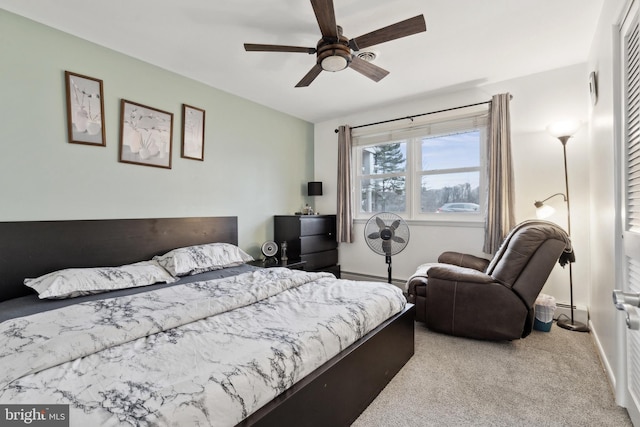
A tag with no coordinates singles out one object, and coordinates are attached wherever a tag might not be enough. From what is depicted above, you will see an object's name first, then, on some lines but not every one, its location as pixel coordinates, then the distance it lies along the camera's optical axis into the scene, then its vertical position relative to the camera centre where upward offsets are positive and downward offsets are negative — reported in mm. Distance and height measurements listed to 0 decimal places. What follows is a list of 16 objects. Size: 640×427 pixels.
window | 3557 +647
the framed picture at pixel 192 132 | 3156 +912
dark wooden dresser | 3922 -274
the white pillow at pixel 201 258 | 2611 -379
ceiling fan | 1799 +1191
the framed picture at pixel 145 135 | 2713 +780
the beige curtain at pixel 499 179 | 3102 +411
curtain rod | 3388 +1294
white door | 1424 +209
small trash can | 2666 -835
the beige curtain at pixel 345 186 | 4305 +457
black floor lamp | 2736 +222
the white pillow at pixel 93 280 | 1977 -444
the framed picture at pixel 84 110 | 2398 +880
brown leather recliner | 2285 -566
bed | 942 -533
